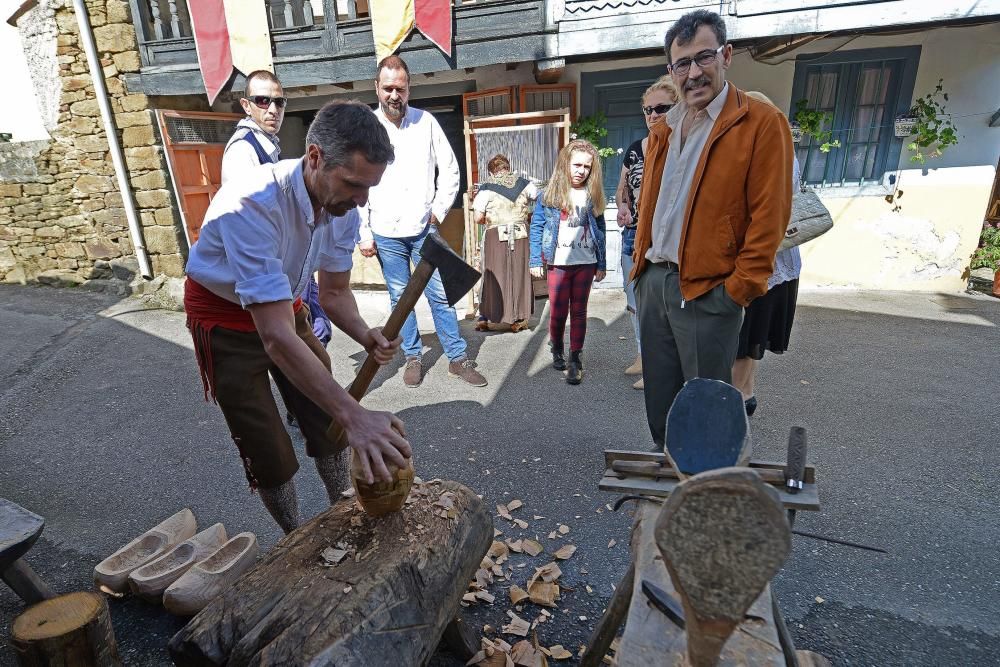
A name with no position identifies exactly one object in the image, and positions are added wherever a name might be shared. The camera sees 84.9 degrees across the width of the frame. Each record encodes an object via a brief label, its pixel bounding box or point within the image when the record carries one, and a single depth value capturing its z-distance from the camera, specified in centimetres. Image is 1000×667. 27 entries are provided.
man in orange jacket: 217
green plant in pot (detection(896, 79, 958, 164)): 610
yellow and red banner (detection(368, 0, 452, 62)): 600
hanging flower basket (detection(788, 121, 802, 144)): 641
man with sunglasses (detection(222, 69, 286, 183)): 287
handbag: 277
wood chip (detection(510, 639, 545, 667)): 206
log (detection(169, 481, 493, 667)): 141
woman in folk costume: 539
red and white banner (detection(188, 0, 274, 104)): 643
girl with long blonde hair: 406
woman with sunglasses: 329
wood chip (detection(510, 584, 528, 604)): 237
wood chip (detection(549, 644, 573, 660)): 210
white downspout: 685
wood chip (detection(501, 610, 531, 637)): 222
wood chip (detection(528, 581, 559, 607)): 234
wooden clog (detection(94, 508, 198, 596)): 242
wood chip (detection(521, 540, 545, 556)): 263
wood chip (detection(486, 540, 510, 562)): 262
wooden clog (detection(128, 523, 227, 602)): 235
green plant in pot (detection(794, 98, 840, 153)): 632
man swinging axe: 169
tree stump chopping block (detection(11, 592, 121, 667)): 164
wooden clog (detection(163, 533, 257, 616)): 225
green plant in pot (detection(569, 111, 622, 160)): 650
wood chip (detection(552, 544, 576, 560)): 259
